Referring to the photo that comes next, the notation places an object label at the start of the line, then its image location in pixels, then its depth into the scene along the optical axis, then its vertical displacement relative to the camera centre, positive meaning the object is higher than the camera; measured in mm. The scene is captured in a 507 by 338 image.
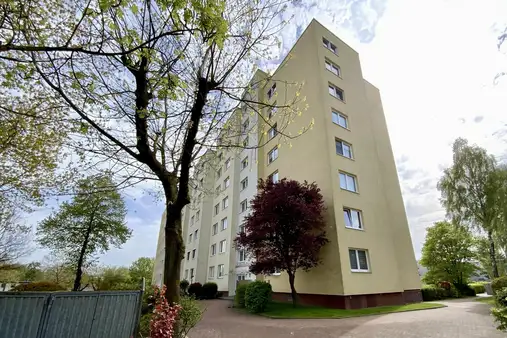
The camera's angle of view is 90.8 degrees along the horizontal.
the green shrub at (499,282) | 15018 -759
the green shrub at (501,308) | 5684 -856
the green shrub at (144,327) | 6759 -1485
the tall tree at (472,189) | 20688 +6573
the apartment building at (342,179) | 14148 +5852
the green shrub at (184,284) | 27719 -1606
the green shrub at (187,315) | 6566 -1161
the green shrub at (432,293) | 18453 -1684
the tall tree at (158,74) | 4555 +4001
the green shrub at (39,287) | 14998 -1062
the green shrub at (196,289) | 23775 -1843
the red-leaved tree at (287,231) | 13586 +1955
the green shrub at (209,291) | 23836 -1988
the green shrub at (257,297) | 13594 -1442
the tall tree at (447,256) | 26359 +1387
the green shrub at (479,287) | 25497 -1745
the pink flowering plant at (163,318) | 5242 -998
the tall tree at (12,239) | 18875 +2488
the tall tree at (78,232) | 22939 +3165
